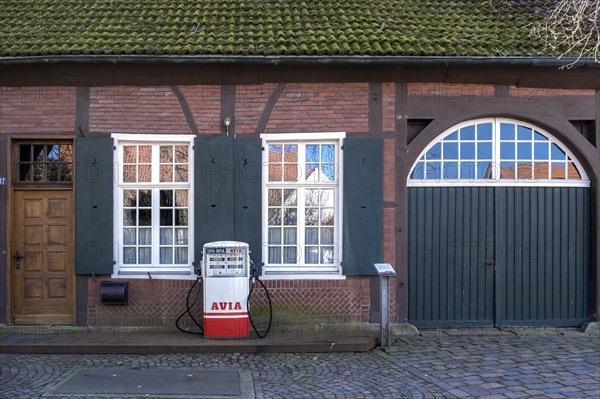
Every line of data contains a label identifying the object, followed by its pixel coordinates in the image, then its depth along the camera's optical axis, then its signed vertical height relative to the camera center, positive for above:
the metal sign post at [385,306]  7.70 -1.30
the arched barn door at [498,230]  8.83 -0.30
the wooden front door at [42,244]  8.69 -0.54
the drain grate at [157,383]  6.02 -1.94
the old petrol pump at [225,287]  7.86 -1.07
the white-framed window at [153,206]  8.65 +0.04
